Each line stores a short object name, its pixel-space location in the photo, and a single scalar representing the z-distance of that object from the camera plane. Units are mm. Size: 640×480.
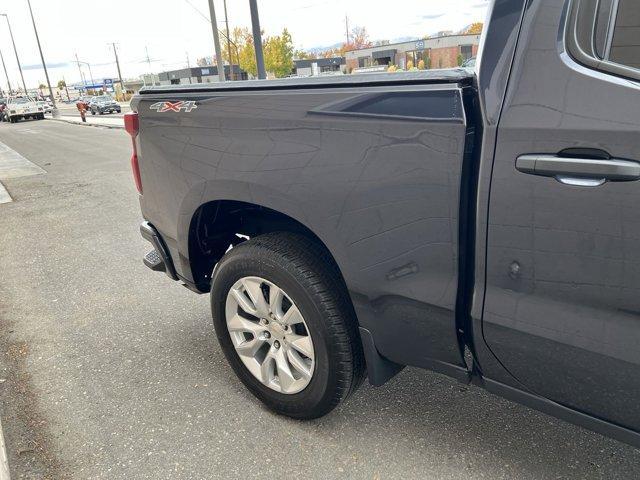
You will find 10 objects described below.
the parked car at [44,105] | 38950
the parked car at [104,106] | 40031
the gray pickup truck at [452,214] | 1375
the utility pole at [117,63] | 67875
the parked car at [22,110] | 36906
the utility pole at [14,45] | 48688
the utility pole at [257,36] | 11283
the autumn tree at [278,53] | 48844
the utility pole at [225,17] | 19695
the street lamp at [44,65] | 36094
